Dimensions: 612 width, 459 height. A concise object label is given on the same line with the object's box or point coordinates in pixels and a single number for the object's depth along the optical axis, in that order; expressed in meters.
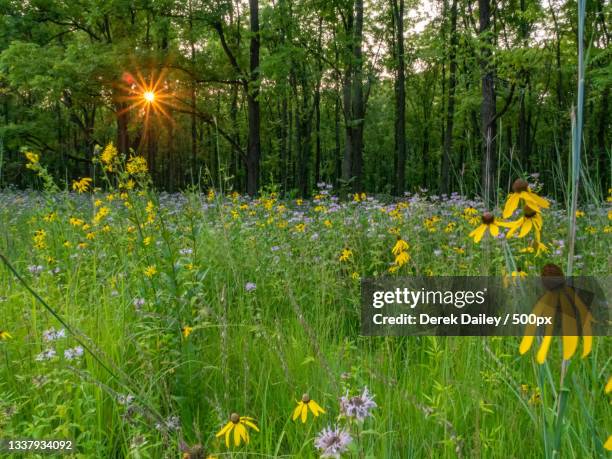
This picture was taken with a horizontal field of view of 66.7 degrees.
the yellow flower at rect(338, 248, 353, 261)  3.34
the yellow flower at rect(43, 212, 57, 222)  3.79
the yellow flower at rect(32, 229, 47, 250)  3.58
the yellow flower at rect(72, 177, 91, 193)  3.23
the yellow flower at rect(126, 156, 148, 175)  2.42
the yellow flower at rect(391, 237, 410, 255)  2.35
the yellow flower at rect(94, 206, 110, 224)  3.05
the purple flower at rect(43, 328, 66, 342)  1.90
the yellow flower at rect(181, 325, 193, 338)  2.05
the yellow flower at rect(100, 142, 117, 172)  2.44
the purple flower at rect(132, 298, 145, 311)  2.38
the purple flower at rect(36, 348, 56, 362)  1.81
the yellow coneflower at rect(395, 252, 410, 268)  2.19
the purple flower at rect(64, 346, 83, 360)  1.85
